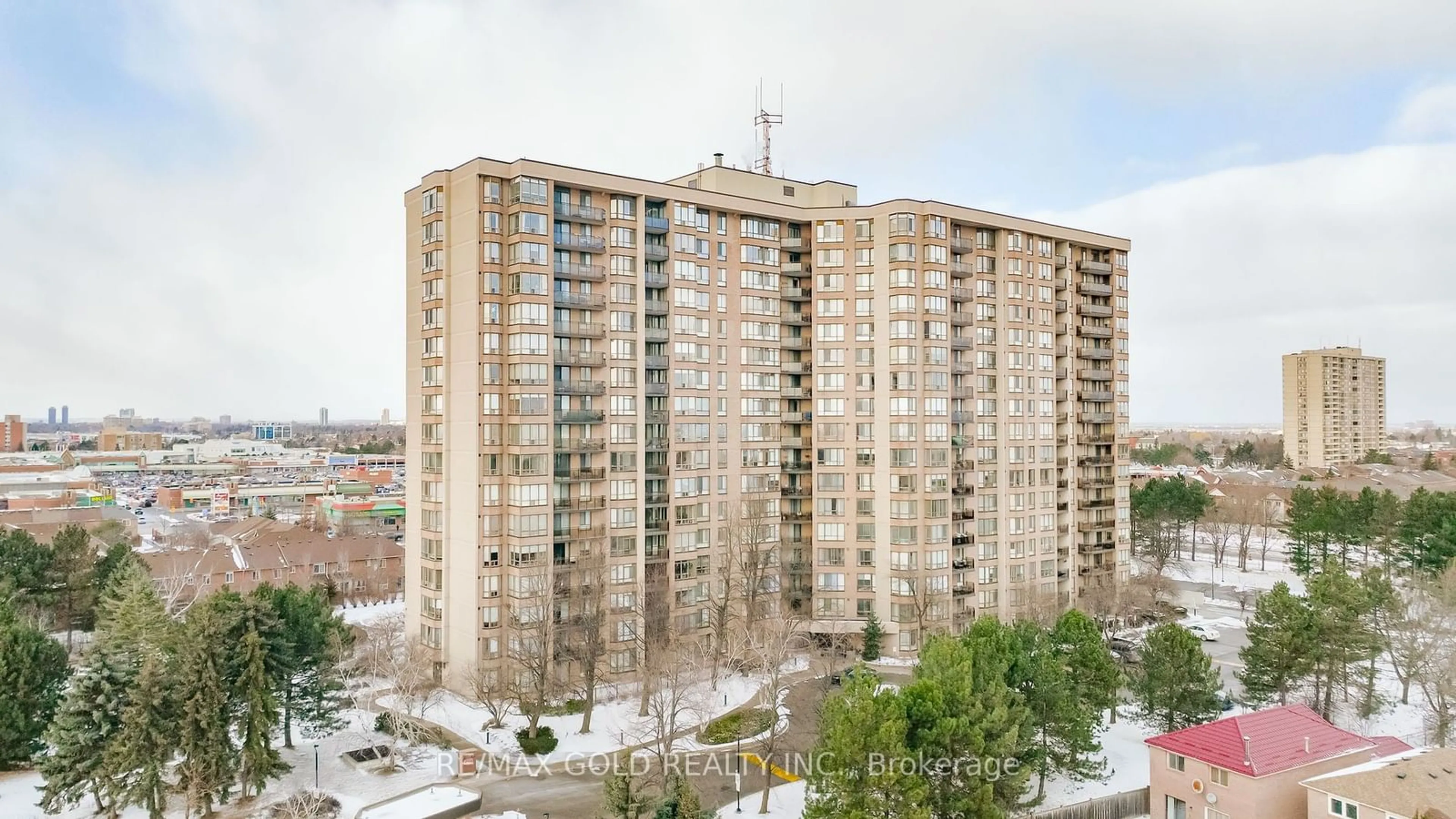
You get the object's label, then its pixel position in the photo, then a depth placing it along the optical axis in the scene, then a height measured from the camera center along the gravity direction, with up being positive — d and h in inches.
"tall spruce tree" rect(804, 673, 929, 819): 989.2 -440.8
